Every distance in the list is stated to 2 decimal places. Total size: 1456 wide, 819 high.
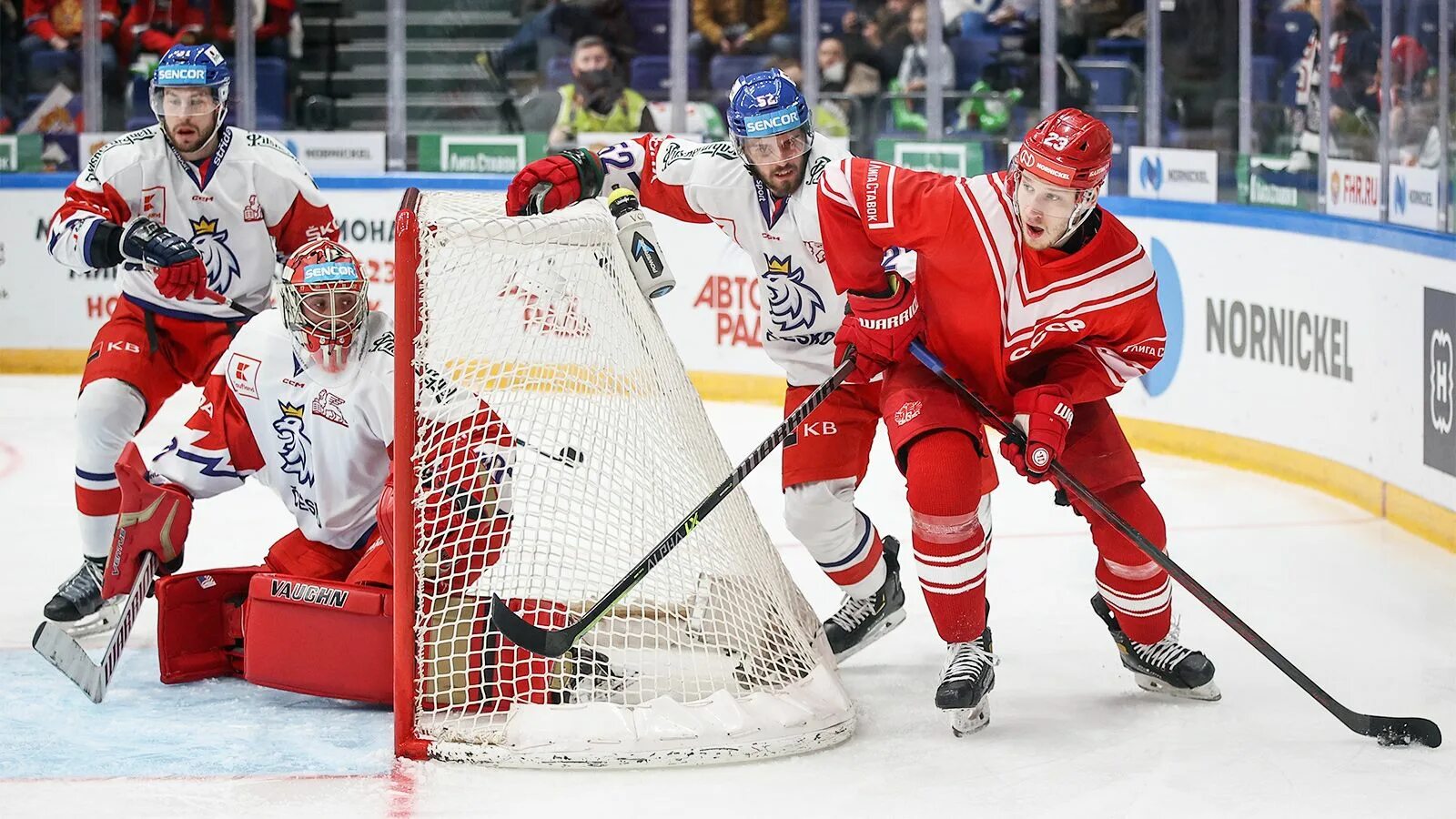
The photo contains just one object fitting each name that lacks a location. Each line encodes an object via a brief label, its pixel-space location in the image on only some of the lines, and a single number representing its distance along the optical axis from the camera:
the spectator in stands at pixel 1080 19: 13.92
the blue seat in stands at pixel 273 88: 16.02
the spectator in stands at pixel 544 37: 15.91
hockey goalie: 6.63
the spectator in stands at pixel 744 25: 15.37
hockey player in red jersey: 6.46
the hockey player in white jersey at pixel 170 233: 8.09
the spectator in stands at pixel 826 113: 15.23
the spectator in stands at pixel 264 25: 15.98
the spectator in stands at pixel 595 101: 15.73
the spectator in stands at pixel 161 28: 16.14
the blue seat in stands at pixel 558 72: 15.90
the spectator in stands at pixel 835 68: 15.27
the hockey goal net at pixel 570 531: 6.26
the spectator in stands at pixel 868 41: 15.13
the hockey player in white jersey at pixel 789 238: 7.21
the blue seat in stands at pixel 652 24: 15.51
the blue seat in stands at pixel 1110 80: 13.80
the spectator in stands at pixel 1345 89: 11.09
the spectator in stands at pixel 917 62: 14.85
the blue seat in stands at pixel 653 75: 15.57
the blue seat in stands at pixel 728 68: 15.38
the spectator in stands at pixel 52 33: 15.99
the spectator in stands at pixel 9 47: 15.92
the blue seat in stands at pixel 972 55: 14.66
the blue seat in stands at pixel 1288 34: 11.95
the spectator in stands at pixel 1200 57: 12.86
